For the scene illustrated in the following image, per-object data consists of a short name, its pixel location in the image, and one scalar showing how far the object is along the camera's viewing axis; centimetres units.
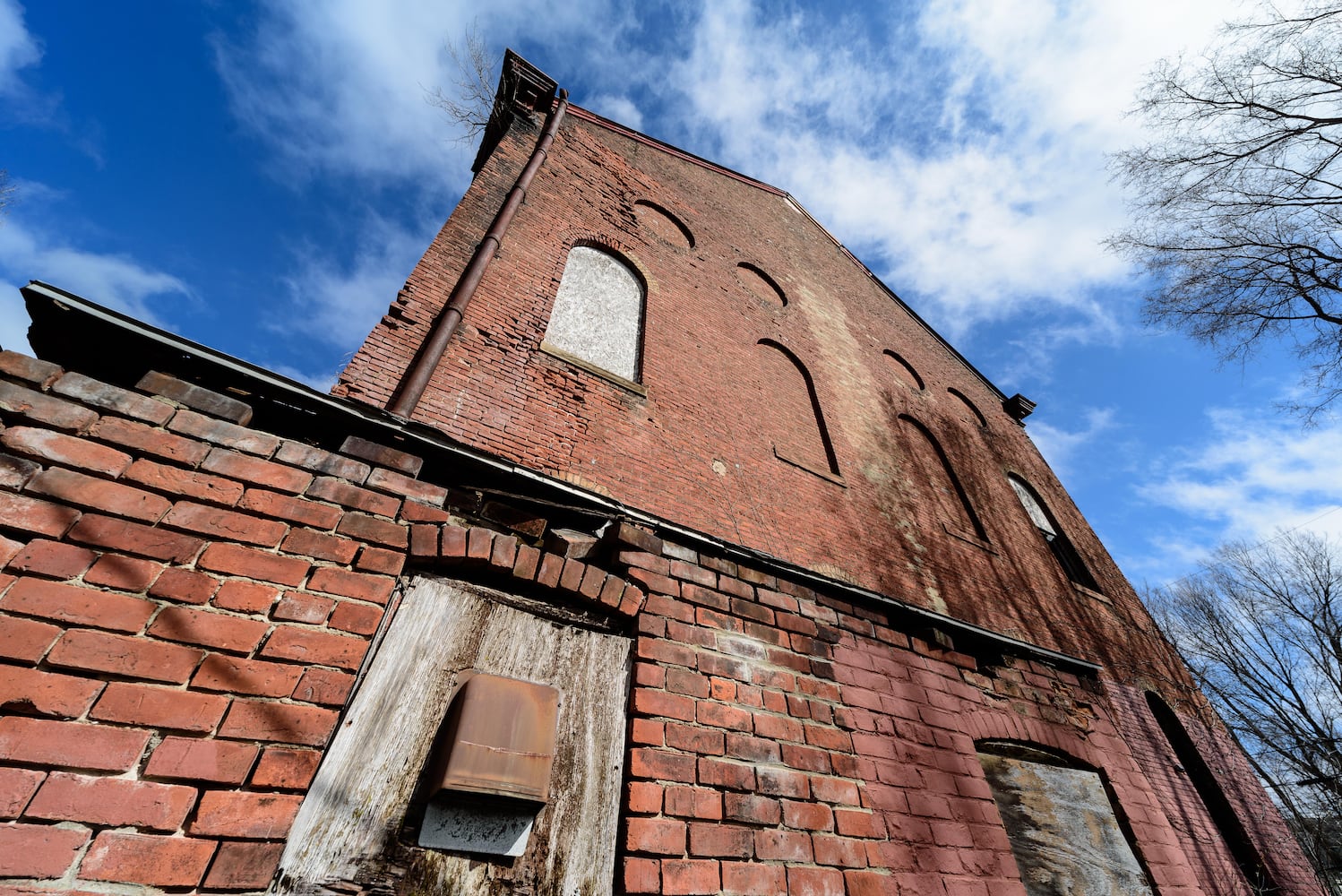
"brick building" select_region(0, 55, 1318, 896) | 137
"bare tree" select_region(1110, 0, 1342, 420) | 625
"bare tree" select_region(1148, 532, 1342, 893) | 1166
